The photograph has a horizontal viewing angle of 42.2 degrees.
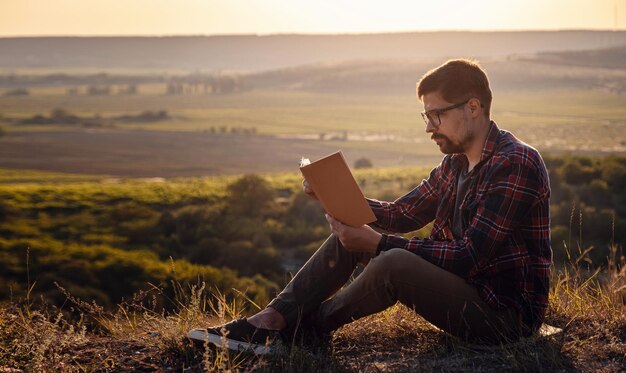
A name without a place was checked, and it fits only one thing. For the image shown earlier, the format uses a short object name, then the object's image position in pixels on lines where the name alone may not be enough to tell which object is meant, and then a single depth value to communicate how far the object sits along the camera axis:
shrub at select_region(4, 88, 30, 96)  173.25
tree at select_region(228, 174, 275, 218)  36.38
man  3.65
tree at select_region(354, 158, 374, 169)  80.75
